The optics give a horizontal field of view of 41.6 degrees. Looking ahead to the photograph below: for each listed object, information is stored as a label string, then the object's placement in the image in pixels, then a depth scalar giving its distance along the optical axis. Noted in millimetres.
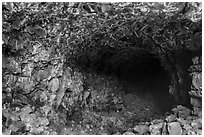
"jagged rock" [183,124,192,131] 4502
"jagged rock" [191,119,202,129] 4510
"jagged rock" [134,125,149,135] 4824
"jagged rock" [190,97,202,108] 4992
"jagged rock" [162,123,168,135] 4605
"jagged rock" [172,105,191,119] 5016
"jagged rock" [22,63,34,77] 4966
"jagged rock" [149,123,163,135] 4691
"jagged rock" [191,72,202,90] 4945
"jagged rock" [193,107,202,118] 4827
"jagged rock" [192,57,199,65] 5000
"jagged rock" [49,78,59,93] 5305
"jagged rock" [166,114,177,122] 4850
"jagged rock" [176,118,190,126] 4617
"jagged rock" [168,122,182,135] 4504
